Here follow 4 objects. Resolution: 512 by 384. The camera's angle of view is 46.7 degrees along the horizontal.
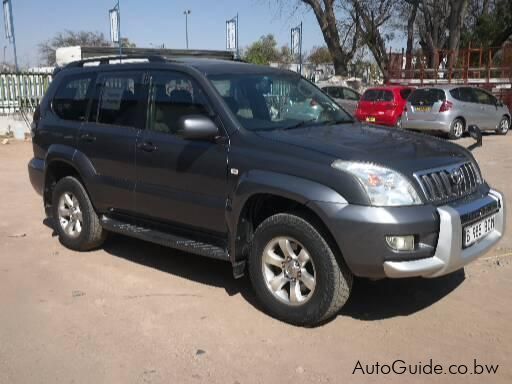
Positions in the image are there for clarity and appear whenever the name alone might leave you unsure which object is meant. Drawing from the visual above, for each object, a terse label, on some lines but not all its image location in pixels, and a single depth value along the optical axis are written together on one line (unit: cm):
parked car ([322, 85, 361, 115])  2058
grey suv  371
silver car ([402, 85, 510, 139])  1650
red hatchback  1783
